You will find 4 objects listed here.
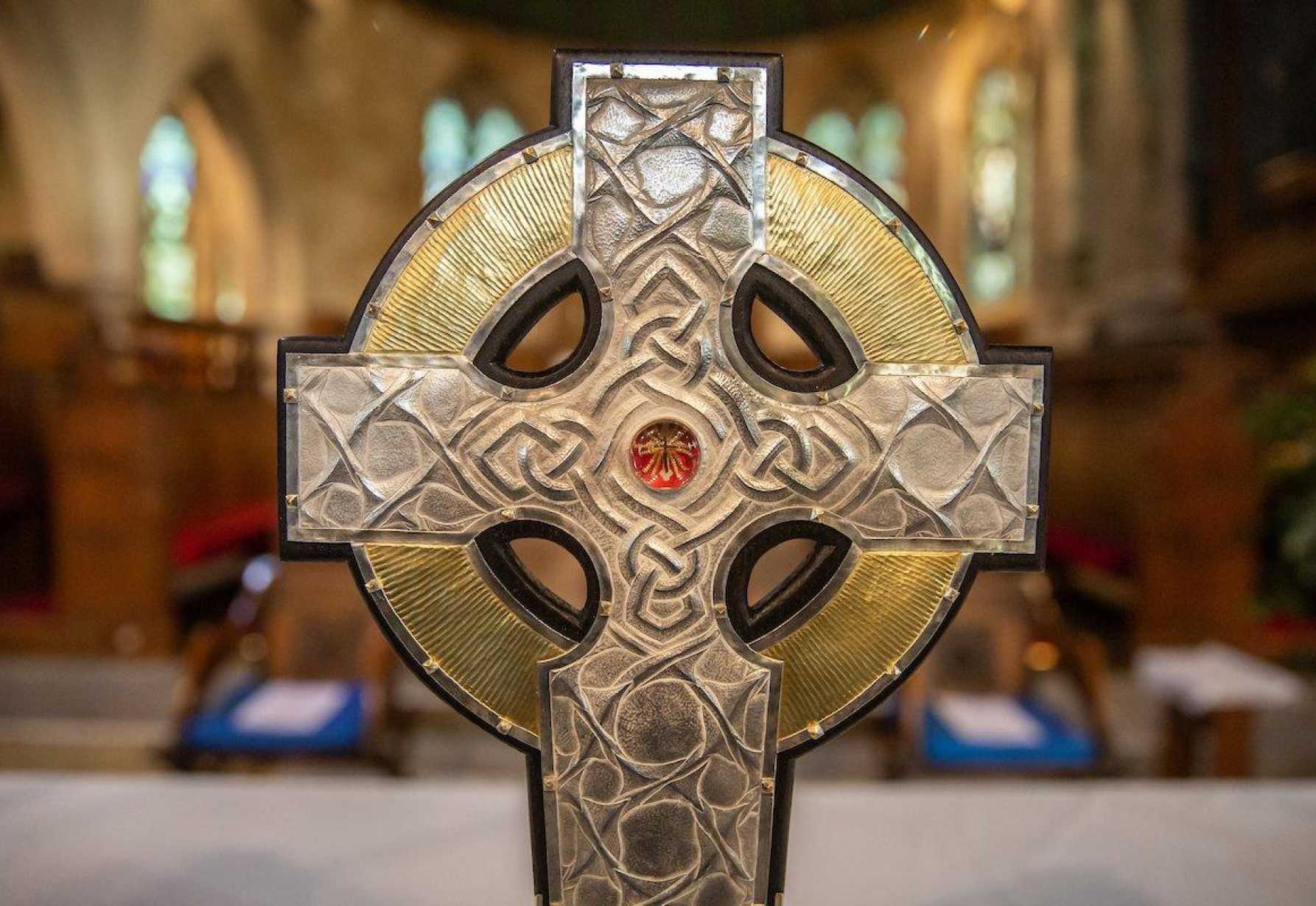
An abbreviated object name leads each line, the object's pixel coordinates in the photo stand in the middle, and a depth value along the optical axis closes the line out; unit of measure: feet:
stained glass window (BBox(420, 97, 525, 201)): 20.75
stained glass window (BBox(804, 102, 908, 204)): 21.20
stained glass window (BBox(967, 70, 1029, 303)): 18.62
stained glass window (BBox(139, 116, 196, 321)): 20.22
